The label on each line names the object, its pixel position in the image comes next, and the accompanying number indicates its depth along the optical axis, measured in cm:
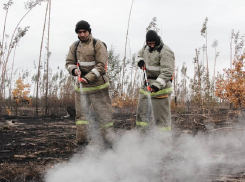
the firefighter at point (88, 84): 467
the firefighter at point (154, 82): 438
